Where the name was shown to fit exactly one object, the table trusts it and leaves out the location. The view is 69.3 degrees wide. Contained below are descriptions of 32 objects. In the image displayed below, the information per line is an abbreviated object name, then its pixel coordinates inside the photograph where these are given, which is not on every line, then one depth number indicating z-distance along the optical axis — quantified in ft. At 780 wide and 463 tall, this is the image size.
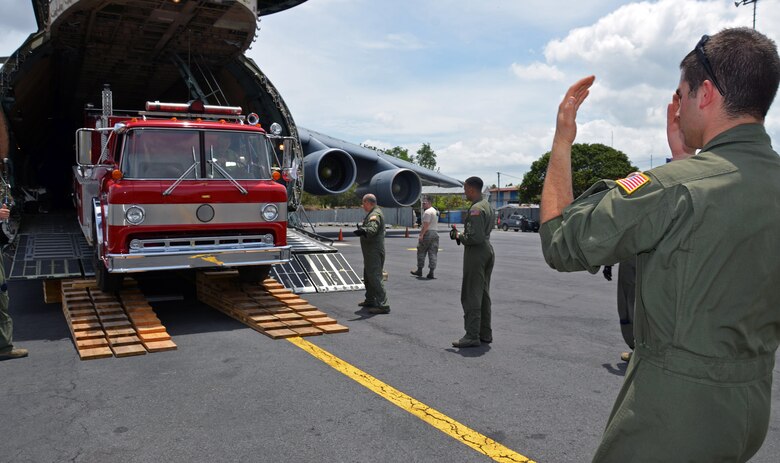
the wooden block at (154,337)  20.42
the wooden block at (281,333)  21.25
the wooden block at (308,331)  21.68
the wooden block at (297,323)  22.66
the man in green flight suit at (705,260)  5.03
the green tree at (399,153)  283.55
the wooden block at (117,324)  21.73
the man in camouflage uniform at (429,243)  39.70
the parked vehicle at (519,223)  129.08
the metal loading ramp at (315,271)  31.07
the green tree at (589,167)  175.83
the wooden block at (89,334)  20.34
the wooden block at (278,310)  24.64
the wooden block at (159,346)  19.45
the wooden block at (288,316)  23.61
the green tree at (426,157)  317.01
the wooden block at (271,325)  22.26
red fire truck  22.98
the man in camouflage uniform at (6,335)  18.71
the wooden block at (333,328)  22.15
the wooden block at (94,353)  18.57
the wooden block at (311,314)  23.94
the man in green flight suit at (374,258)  26.45
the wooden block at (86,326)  21.25
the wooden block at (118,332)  20.89
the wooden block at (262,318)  23.02
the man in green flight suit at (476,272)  20.30
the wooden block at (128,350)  18.85
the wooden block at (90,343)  19.52
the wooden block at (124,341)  20.01
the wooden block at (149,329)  21.33
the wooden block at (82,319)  22.02
